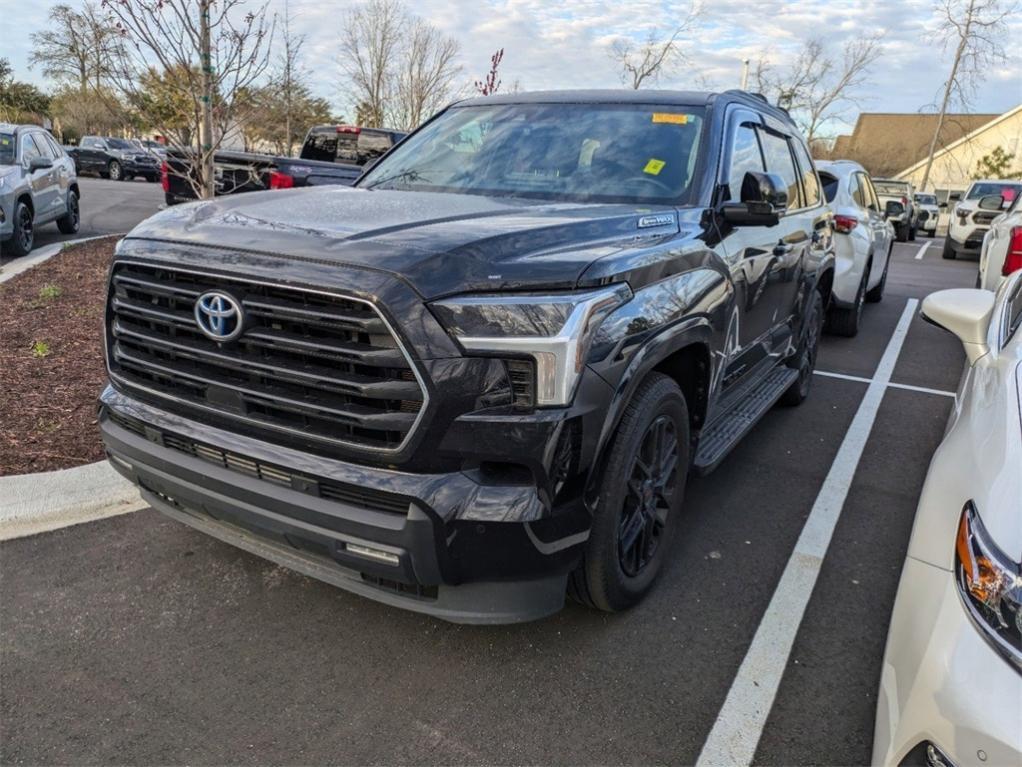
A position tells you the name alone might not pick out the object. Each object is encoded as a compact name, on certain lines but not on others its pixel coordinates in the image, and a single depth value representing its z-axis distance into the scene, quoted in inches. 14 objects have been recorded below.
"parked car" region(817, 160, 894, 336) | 314.0
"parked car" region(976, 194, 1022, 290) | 287.4
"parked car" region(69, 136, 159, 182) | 1277.1
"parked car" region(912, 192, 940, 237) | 1006.4
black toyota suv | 86.3
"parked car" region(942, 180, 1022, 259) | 684.1
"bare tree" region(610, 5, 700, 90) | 826.2
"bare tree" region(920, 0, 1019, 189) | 1216.2
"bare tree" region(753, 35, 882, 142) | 1334.9
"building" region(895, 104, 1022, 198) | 1695.4
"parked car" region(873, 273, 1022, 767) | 62.6
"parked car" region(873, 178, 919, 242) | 841.2
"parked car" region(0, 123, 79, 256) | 391.9
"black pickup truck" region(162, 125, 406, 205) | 379.2
